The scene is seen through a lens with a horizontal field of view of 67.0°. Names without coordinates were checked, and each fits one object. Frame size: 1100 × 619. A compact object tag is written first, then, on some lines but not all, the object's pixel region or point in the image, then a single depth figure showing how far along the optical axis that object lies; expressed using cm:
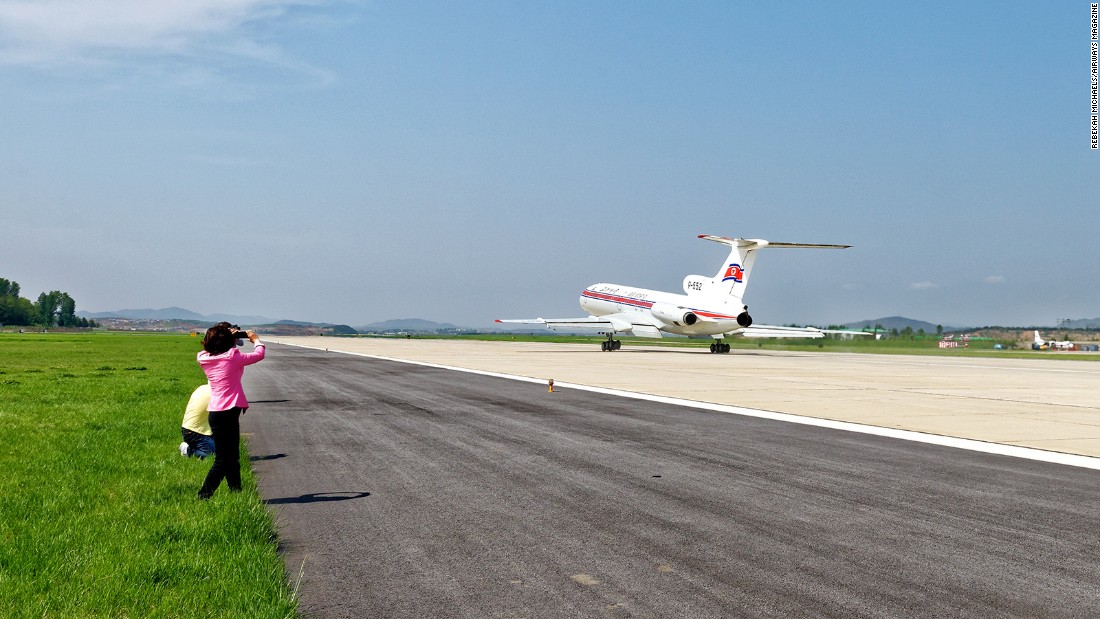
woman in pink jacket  884
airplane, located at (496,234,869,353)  5947
